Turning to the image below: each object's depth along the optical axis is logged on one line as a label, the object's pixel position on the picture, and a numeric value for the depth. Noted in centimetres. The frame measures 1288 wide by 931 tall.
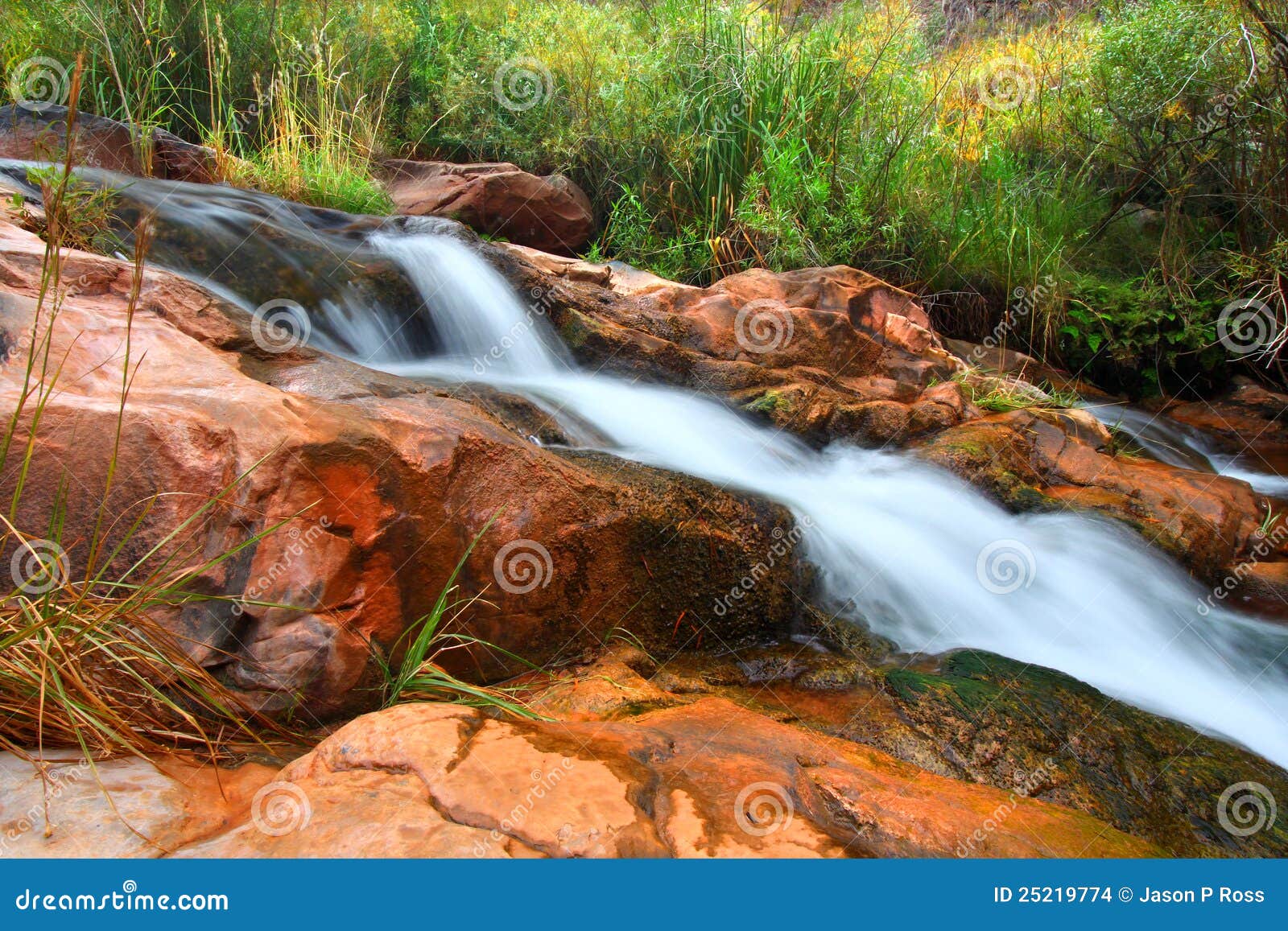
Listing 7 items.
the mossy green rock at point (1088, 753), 254
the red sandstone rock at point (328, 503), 245
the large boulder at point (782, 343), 505
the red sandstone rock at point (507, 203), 759
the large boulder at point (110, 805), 174
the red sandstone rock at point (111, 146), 598
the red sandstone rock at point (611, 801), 177
